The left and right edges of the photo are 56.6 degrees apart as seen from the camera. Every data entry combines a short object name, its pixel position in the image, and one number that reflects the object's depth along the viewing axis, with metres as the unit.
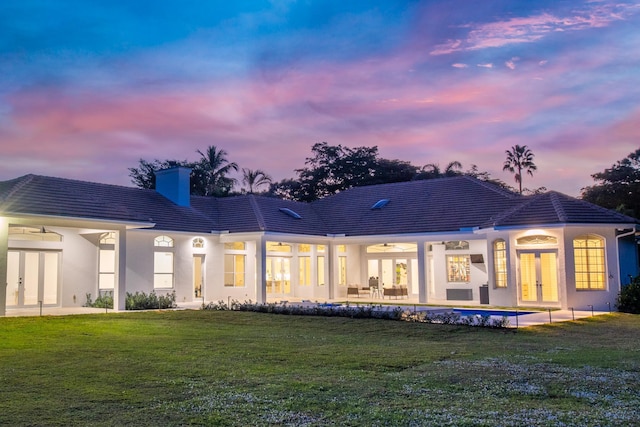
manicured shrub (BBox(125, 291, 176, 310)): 21.92
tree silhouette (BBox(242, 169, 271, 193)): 53.03
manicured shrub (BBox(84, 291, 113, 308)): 22.56
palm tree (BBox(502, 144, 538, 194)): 51.91
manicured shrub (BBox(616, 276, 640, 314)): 20.95
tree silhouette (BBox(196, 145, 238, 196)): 51.12
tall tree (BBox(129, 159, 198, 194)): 50.72
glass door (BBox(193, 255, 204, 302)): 26.66
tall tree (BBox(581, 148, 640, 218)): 41.16
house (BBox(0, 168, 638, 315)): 21.55
